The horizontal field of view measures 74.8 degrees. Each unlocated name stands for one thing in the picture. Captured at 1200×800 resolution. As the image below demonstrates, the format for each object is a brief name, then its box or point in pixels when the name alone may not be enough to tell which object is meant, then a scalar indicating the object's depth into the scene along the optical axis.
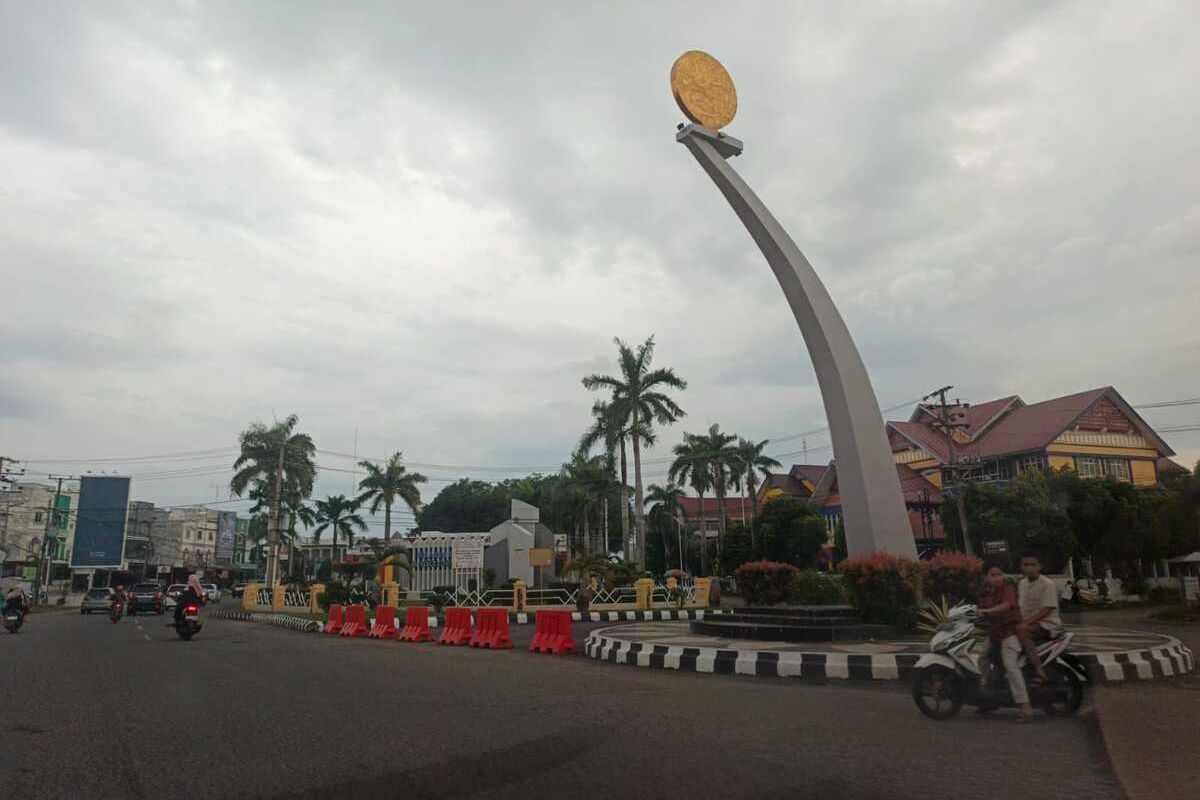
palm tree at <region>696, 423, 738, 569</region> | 50.81
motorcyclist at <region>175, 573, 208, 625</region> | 16.19
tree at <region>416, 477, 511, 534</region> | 75.00
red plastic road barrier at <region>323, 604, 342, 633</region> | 20.38
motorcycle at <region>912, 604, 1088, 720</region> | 6.63
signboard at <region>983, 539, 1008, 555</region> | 26.28
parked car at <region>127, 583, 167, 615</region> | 34.88
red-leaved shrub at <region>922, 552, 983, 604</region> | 12.64
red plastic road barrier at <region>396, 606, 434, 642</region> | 17.09
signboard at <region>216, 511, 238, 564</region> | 92.12
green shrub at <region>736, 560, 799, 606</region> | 15.17
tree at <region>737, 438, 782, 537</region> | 56.34
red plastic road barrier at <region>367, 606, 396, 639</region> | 18.19
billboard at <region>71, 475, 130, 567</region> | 52.00
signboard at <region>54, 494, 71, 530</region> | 69.14
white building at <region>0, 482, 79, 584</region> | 69.56
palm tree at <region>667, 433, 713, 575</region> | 50.84
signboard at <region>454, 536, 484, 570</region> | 27.45
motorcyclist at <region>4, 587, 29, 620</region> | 20.58
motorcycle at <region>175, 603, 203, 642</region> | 16.17
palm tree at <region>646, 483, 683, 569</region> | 57.25
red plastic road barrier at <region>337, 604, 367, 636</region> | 19.25
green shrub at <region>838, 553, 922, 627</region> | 12.68
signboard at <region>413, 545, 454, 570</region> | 38.62
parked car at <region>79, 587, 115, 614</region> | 36.03
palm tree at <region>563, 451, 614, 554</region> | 45.88
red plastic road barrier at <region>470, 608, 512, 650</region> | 14.66
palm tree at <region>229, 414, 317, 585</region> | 44.81
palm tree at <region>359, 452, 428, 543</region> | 52.94
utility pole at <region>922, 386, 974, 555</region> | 30.14
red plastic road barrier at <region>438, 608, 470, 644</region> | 15.72
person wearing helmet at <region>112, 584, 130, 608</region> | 26.31
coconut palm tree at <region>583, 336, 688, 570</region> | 36.28
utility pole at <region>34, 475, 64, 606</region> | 52.72
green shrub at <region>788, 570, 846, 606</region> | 14.30
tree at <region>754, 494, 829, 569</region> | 47.37
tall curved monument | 15.60
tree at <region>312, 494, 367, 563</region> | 68.50
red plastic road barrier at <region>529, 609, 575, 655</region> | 13.44
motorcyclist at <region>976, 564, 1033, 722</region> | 6.55
